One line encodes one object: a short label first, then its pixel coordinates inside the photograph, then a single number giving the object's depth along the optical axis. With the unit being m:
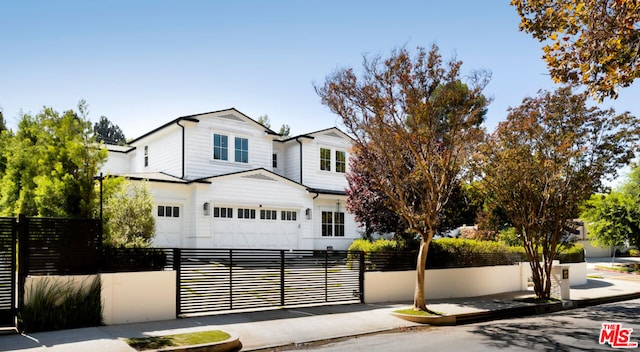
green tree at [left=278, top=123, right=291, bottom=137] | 63.67
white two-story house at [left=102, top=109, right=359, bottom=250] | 22.89
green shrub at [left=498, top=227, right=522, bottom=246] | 25.69
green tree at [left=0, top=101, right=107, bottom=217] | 11.19
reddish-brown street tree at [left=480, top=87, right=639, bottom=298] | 16.81
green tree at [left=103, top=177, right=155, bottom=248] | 15.78
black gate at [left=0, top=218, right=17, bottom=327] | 10.00
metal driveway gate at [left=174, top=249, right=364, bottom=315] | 12.27
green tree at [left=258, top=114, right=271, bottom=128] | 60.62
